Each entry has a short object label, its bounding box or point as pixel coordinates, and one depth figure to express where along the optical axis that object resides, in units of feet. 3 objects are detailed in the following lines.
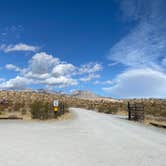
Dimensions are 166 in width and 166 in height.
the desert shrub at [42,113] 53.82
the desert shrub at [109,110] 89.40
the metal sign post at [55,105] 54.50
